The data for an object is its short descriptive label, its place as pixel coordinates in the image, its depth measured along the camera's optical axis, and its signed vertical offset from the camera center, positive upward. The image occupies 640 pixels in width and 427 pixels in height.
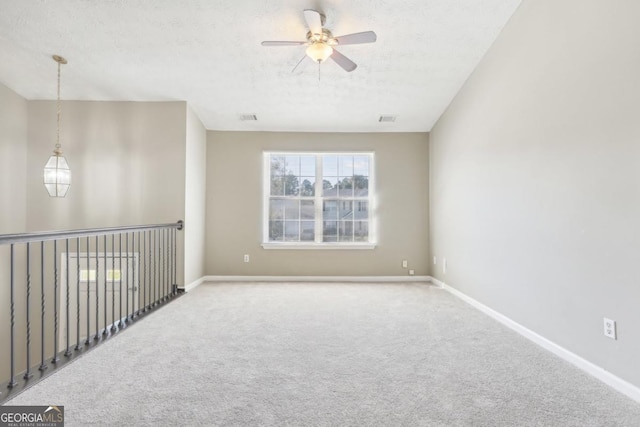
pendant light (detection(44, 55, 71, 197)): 3.33 +0.51
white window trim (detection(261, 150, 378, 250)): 4.95 +0.02
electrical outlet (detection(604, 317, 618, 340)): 1.88 -0.66
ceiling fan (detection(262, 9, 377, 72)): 2.49 +1.50
